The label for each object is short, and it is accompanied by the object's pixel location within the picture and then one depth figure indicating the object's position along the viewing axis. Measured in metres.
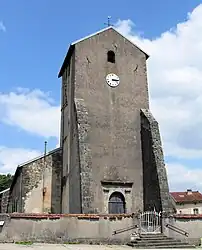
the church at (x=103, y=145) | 16.06
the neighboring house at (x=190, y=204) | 34.67
